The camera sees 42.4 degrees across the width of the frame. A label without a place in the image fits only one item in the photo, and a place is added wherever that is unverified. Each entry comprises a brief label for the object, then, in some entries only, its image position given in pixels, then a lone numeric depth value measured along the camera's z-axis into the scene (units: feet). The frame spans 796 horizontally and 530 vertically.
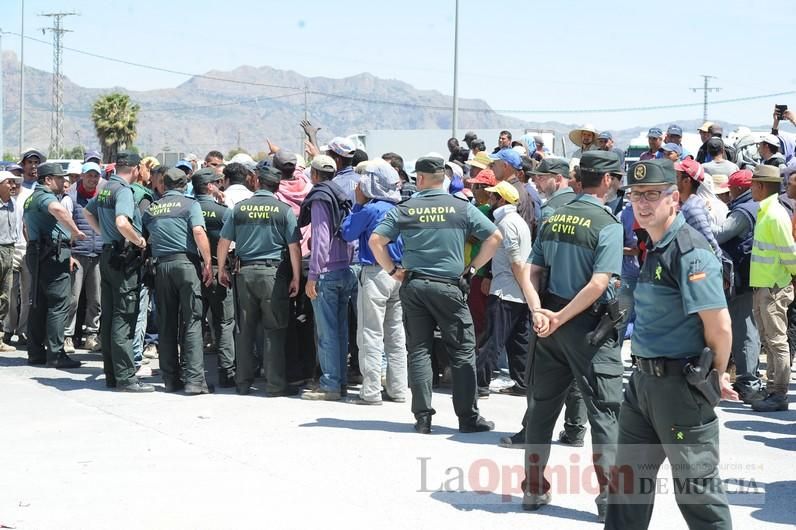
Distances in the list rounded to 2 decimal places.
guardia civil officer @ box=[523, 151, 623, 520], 19.13
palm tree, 188.44
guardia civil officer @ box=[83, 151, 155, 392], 31.71
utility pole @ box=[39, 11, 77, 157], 271.90
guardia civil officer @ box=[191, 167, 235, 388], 32.83
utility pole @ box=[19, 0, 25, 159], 187.58
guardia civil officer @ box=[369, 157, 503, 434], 25.72
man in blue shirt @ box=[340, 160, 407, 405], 28.71
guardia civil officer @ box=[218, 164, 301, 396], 30.68
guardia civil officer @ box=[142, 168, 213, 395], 31.30
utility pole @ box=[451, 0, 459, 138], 94.43
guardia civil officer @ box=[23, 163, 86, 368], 36.01
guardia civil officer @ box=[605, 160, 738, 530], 14.92
